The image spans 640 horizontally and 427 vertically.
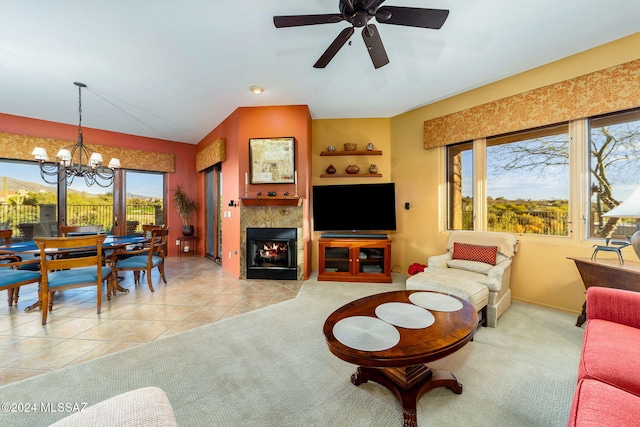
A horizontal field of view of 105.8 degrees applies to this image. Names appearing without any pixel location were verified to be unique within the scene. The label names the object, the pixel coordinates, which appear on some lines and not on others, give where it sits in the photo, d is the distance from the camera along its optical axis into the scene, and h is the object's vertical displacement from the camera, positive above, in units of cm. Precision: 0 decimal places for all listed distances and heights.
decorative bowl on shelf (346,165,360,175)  423 +75
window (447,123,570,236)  288 +38
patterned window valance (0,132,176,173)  418 +124
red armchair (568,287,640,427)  84 -70
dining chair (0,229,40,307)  247 -53
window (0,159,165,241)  437 +24
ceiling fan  160 +135
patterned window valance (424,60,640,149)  237 +121
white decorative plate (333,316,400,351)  128 -70
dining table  251 -38
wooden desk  197 -55
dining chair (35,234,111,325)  235 -54
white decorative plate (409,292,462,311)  174 -69
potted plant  583 +14
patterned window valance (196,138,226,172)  453 +119
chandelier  304 +74
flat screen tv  390 +7
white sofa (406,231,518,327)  231 -69
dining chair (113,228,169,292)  318 -65
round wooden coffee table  121 -70
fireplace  390 -67
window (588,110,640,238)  245 +45
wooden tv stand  374 -77
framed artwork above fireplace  385 +83
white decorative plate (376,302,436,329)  151 -69
